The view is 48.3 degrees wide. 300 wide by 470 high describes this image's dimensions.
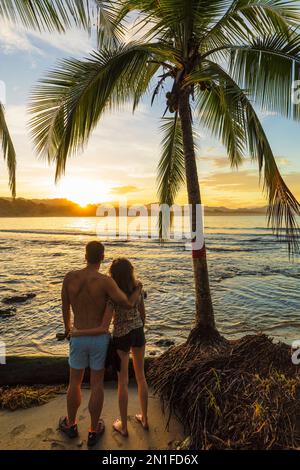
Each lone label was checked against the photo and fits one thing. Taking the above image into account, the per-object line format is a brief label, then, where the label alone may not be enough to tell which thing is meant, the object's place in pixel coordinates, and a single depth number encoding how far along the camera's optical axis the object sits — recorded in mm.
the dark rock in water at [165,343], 7361
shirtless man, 3365
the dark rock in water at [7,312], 9611
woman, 3498
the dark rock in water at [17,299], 11352
